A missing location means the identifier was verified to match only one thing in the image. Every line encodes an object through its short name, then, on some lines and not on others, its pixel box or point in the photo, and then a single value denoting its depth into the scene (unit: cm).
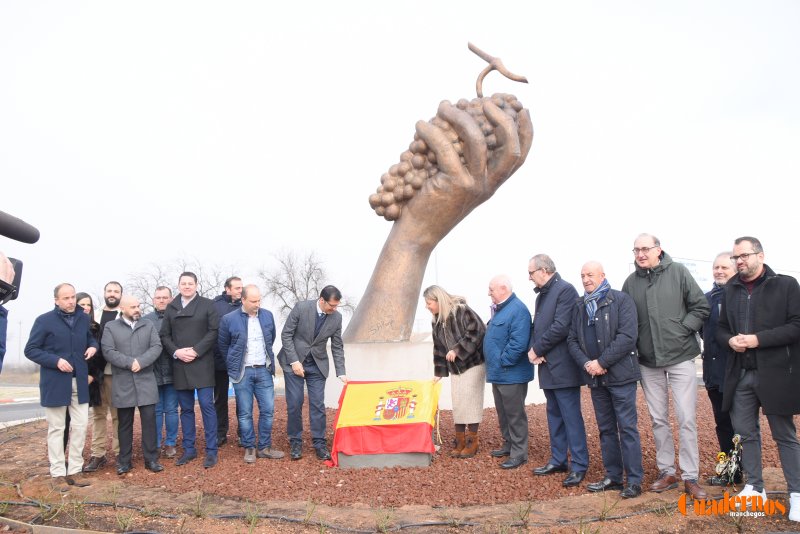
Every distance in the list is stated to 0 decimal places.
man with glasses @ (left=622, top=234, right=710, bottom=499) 443
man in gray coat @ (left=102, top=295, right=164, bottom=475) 568
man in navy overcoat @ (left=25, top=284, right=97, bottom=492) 532
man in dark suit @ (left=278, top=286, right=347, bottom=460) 611
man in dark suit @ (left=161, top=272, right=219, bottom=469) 596
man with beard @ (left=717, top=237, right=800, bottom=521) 392
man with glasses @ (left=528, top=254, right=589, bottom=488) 501
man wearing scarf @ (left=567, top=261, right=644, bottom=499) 451
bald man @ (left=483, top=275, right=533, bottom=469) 559
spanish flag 564
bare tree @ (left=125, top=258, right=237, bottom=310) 2706
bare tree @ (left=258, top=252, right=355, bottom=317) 2759
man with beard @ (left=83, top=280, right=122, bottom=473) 593
